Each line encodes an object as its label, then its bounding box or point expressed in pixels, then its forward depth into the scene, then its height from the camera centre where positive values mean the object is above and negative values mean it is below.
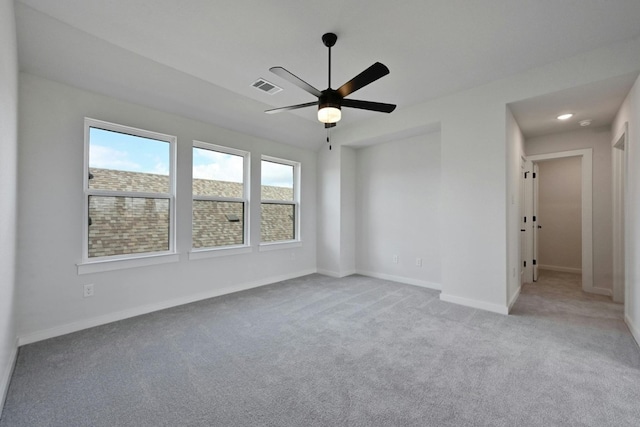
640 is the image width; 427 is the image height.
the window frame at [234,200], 3.77 +0.21
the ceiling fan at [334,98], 2.12 +1.02
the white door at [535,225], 4.77 -0.18
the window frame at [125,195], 2.86 +0.20
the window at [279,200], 4.66 +0.25
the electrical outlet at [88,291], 2.82 -0.80
